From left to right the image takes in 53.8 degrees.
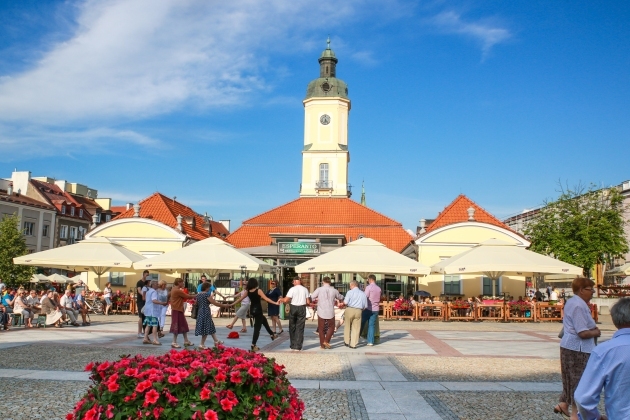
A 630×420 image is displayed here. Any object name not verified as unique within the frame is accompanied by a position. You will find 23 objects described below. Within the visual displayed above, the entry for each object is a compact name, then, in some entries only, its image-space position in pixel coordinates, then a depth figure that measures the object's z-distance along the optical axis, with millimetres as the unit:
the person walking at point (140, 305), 16723
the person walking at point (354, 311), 15078
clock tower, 45906
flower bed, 4043
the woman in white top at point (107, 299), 26234
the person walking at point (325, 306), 14898
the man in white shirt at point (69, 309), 19969
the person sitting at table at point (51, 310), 19453
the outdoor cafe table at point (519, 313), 24422
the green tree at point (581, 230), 39844
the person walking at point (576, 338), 7035
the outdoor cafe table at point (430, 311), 24969
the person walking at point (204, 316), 13914
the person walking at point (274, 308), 17625
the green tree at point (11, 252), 44688
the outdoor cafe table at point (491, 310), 24750
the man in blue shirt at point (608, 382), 3699
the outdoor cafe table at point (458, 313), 24781
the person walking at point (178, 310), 14172
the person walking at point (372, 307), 15875
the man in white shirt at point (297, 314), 14297
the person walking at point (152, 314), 14883
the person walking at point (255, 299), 14445
